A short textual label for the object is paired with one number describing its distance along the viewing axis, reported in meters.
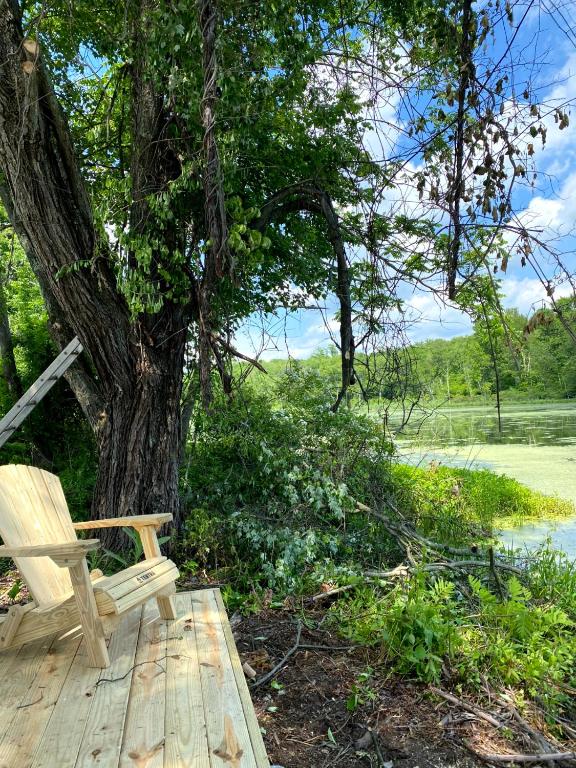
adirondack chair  2.34
